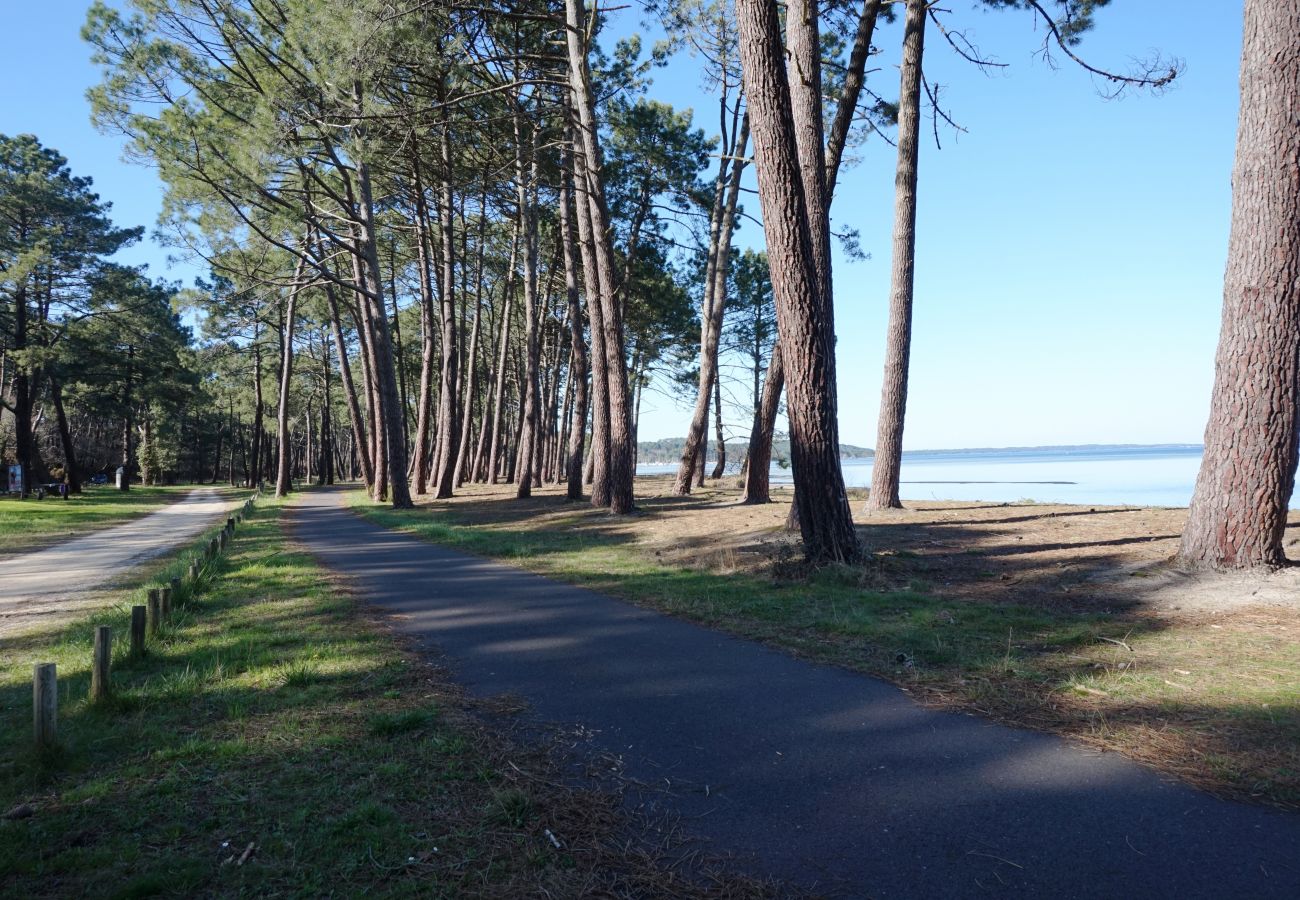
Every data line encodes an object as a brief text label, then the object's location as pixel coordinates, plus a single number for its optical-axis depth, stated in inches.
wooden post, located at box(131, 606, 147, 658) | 218.0
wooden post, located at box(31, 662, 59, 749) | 142.9
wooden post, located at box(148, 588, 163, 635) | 242.8
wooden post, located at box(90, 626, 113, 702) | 177.2
